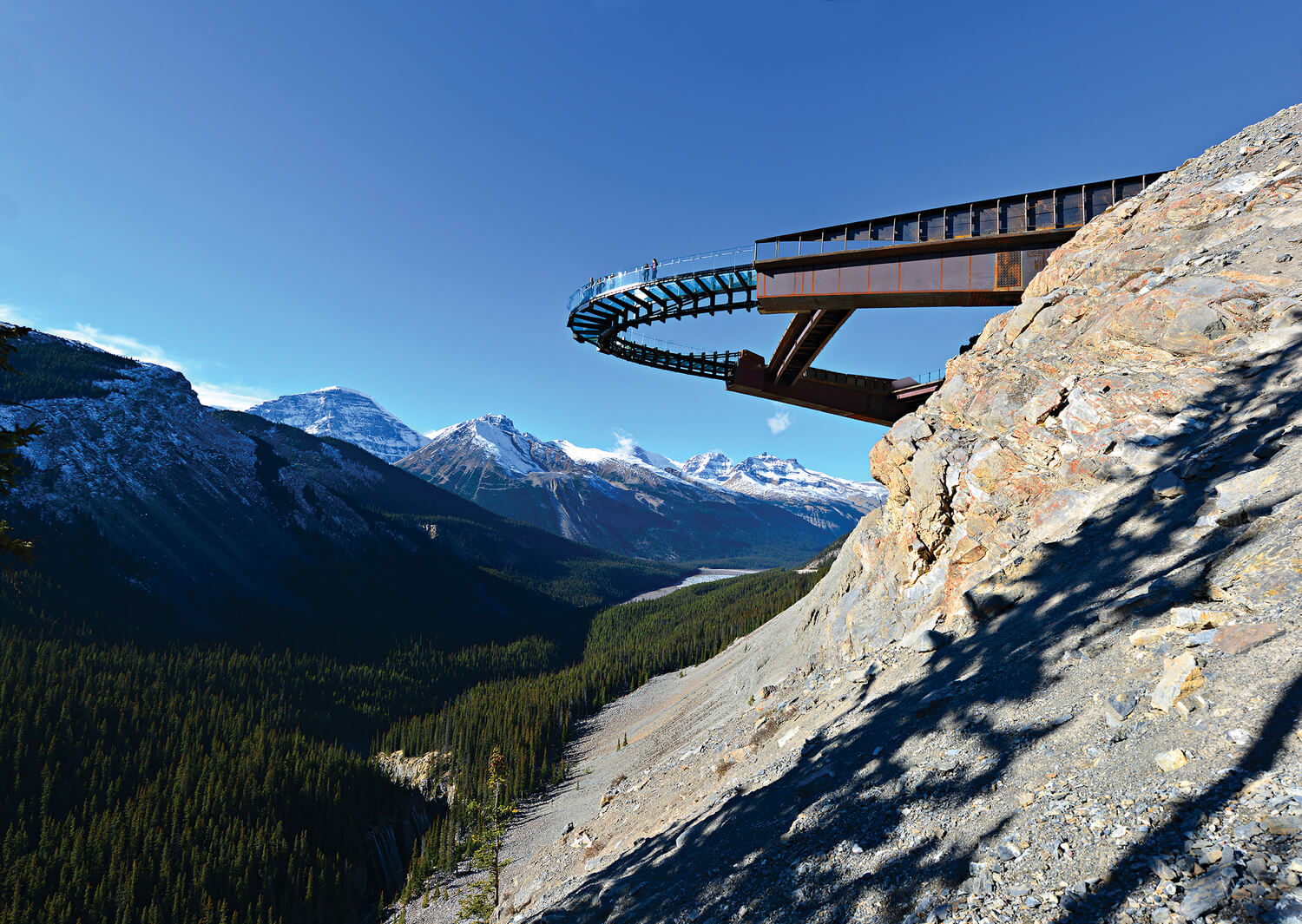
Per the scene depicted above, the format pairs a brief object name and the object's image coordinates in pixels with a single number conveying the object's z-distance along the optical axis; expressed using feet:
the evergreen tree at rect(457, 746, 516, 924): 83.21
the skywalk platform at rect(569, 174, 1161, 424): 81.30
